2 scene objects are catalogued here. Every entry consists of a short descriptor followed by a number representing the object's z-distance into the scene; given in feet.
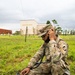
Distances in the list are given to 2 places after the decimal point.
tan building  78.22
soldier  4.14
